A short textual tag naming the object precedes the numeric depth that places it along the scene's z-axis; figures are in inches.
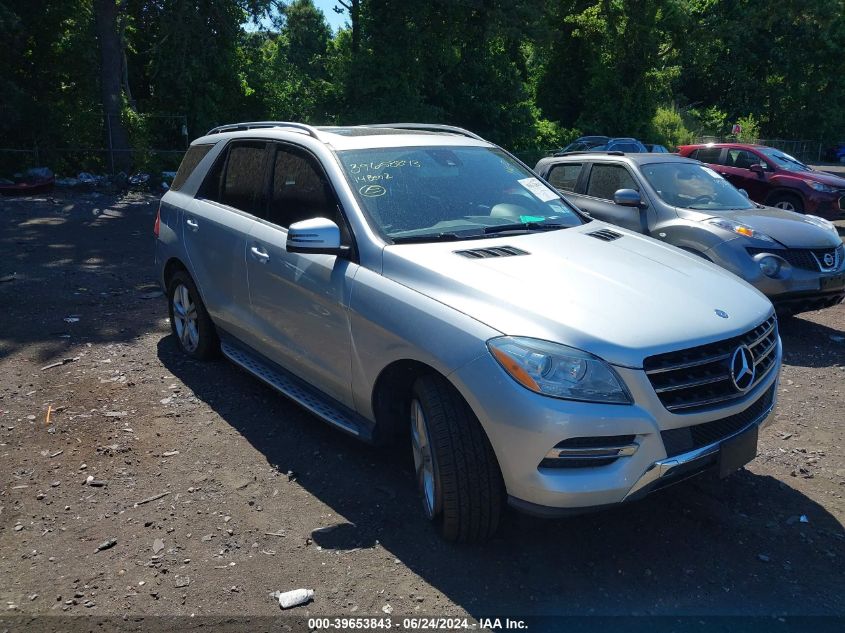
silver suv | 122.9
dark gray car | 274.5
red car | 546.3
